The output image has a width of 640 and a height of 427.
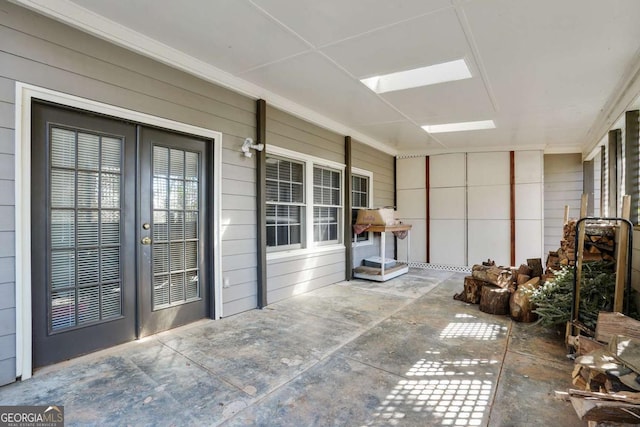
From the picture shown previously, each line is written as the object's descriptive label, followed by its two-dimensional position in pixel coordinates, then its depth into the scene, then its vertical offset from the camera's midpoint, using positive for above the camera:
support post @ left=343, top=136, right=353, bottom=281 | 5.93 +0.04
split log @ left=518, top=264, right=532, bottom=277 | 4.73 -0.85
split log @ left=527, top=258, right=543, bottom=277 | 4.75 -0.80
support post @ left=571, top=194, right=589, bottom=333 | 2.95 -0.51
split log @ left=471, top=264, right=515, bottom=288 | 4.35 -0.85
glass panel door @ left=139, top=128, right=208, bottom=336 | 3.14 -0.19
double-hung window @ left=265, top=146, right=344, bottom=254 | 4.59 +0.16
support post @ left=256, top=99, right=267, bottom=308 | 4.11 +0.18
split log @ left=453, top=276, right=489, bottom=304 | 4.55 -1.09
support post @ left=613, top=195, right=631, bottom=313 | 2.79 -0.45
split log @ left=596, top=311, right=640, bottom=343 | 2.25 -0.80
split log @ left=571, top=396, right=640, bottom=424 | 1.51 -0.93
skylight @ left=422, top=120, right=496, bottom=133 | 5.61 +1.54
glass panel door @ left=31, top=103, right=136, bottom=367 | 2.50 -0.18
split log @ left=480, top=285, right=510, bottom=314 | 4.09 -1.12
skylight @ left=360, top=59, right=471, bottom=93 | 3.62 +1.59
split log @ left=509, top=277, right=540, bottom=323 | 3.79 -1.09
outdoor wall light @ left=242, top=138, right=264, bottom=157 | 3.91 +0.80
